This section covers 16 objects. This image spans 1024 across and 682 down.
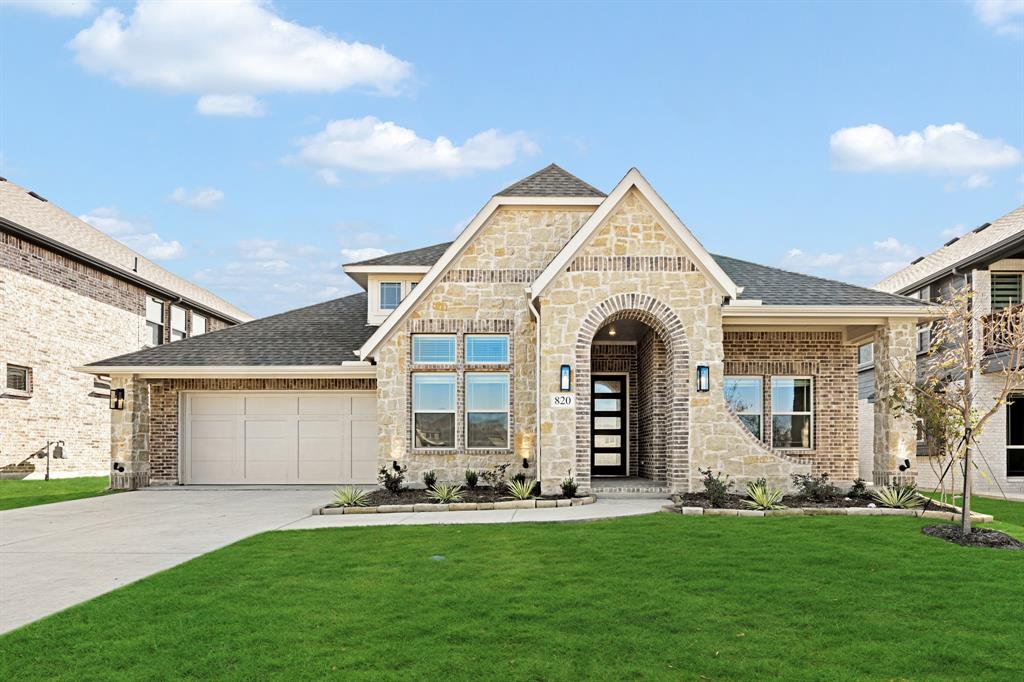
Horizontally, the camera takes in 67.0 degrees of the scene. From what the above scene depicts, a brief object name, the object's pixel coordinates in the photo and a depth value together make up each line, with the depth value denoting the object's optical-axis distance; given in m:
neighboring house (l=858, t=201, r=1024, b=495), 19.45
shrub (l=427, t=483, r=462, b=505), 14.16
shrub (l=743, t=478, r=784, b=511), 12.37
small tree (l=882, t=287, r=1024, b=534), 10.27
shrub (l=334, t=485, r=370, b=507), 13.86
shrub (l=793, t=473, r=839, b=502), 13.29
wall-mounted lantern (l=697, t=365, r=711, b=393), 14.14
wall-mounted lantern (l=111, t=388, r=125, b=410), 18.28
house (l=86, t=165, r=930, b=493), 14.41
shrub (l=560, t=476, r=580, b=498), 14.03
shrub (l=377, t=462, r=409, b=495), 15.12
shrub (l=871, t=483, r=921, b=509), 12.80
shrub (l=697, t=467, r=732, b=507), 12.78
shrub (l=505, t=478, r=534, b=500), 14.23
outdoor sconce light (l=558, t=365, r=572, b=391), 14.28
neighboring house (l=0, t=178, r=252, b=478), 21.78
